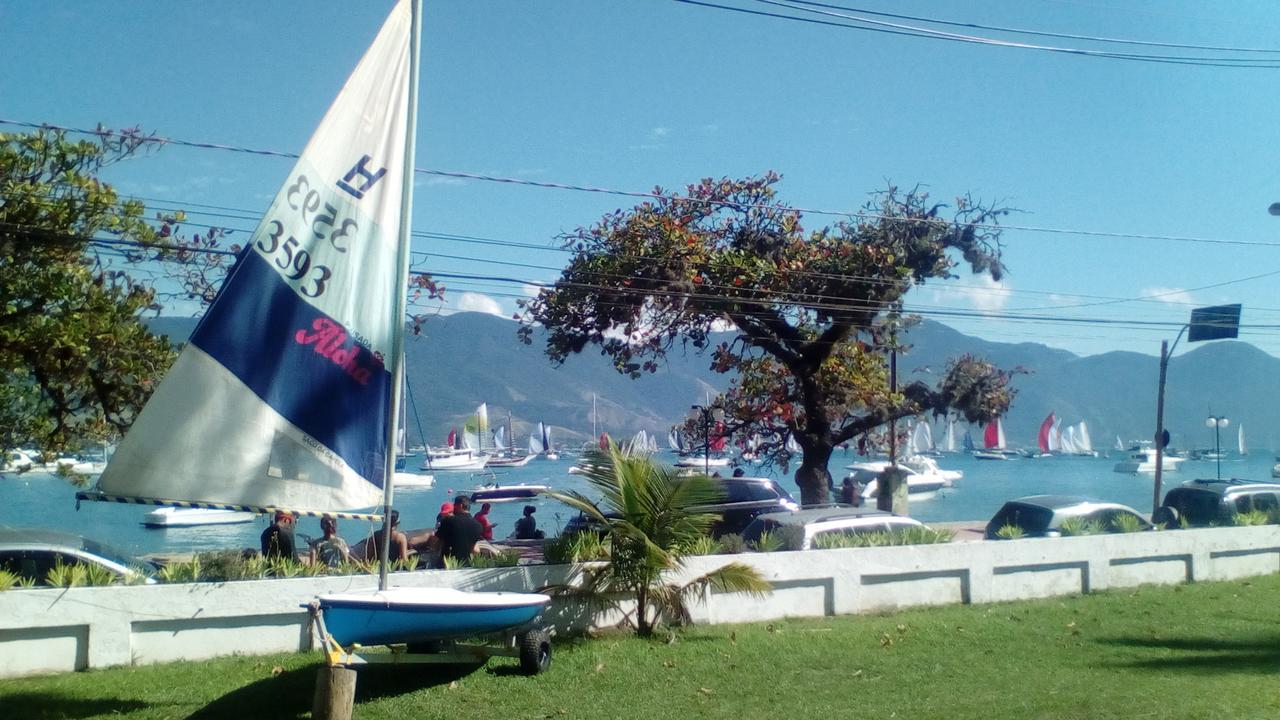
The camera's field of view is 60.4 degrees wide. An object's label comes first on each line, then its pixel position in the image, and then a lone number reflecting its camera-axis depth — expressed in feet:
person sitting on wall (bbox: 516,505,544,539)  76.69
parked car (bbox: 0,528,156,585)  38.17
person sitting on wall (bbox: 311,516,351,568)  46.32
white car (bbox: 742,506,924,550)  50.49
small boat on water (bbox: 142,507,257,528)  116.26
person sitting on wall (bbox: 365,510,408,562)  42.75
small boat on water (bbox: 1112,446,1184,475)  343.87
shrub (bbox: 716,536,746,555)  44.21
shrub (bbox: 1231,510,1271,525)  60.18
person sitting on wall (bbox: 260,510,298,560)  47.16
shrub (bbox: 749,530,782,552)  44.73
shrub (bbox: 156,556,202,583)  34.50
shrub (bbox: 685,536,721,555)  41.01
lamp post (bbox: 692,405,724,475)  81.00
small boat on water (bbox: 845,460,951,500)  233.45
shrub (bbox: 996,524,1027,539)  52.11
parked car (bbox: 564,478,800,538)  68.69
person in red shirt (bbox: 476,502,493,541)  60.63
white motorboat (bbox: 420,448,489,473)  308.13
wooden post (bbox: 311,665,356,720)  25.58
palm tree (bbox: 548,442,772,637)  38.14
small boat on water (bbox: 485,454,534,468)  342.03
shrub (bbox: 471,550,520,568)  38.81
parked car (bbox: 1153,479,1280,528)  69.56
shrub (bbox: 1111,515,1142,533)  55.98
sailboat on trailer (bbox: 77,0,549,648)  27.35
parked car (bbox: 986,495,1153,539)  58.03
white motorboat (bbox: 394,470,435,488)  228.43
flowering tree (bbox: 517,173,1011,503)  69.41
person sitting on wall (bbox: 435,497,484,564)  40.73
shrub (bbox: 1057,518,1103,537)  54.13
